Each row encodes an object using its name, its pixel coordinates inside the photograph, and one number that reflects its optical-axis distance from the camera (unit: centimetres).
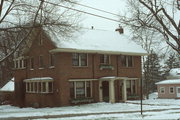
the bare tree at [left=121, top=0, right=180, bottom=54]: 2258
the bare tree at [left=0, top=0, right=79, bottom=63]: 2432
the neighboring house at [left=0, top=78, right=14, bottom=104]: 4495
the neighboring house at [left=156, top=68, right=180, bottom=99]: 5603
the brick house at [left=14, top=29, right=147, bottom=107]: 3244
